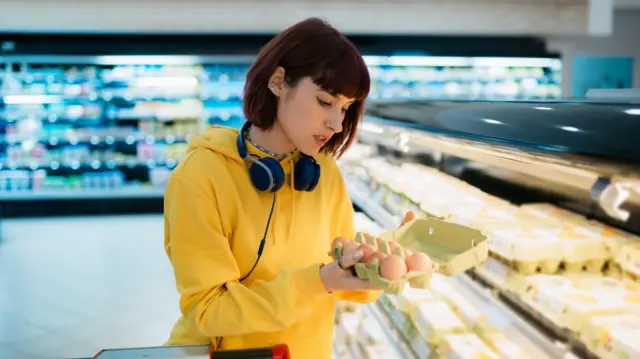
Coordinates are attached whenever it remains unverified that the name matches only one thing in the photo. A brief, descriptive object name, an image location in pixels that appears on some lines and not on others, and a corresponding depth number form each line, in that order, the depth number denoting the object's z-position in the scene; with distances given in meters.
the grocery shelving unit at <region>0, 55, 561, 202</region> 8.13
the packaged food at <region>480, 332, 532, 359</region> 1.78
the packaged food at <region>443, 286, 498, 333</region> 2.02
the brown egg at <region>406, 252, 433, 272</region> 1.08
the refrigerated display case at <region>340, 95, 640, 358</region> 1.21
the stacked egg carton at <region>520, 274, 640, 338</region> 1.57
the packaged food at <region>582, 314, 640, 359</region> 1.38
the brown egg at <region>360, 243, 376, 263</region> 1.10
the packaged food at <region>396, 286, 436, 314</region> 2.37
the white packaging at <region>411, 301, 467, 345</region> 2.09
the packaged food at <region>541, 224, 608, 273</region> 1.89
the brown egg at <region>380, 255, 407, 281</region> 1.05
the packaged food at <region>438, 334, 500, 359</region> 1.87
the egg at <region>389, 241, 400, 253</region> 1.10
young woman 1.27
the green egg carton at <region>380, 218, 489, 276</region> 1.20
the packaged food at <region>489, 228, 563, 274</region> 1.89
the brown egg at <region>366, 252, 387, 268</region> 1.08
